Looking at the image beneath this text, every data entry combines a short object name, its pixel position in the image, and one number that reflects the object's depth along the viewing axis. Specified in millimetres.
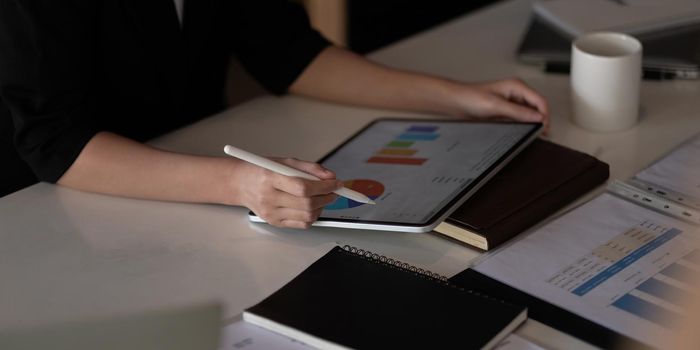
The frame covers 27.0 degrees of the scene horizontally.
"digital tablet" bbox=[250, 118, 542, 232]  1451
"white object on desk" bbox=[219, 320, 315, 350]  1303
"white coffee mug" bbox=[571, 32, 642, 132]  1617
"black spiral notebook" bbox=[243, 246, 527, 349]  1281
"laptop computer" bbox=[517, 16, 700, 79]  1765
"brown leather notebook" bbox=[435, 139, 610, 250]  1433
